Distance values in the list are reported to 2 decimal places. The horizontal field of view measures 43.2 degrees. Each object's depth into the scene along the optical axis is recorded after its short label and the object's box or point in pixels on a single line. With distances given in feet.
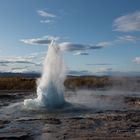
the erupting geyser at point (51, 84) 49.83
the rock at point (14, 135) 27.06
